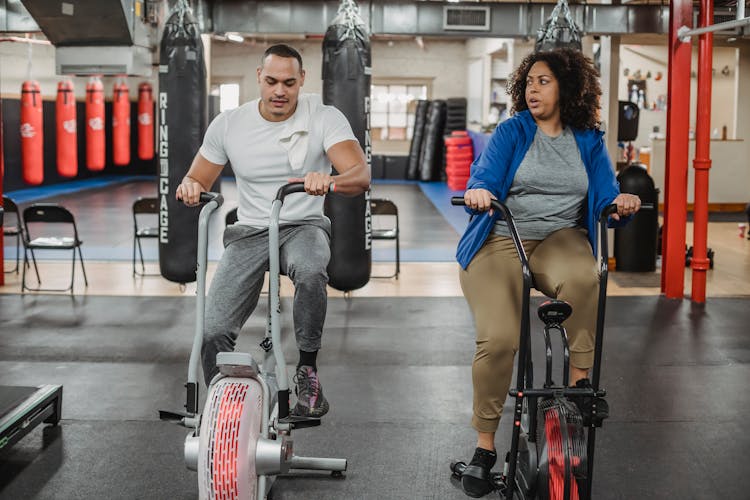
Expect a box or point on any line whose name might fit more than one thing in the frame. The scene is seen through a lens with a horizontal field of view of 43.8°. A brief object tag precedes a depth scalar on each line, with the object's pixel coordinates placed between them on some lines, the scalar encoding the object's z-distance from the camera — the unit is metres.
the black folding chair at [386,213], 7.57
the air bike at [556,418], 2.61
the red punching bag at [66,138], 12.43
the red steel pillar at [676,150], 6.85
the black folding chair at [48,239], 7.01
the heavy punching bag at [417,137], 19.77
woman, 2.96
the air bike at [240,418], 2.54
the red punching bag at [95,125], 14.33
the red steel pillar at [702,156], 6.52
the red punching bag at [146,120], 17.69
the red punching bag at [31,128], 11.07
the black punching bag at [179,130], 5.73
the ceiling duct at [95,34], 5.91
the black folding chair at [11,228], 7.21
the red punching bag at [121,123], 16.16
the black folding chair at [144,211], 7.57
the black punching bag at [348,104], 5.65
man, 3.17
